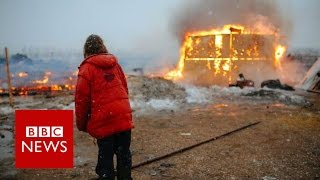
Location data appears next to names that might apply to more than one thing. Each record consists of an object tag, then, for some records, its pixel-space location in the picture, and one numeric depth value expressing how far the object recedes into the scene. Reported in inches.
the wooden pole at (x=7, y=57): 432.5
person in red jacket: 148.9
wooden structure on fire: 927.7
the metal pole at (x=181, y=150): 231.5
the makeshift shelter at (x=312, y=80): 734.6
